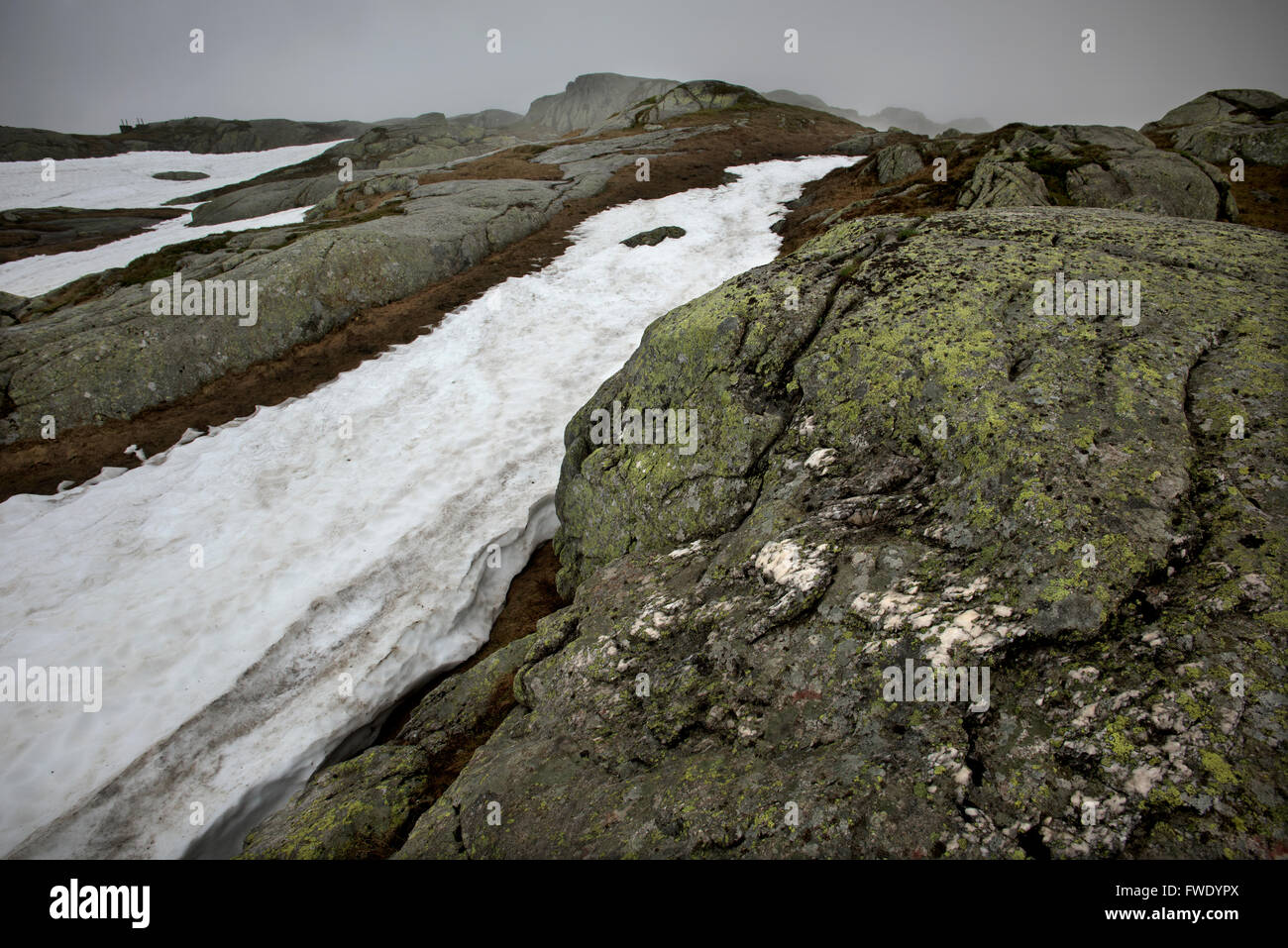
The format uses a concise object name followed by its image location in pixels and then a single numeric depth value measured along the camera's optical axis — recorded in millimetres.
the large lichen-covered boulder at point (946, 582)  4070
